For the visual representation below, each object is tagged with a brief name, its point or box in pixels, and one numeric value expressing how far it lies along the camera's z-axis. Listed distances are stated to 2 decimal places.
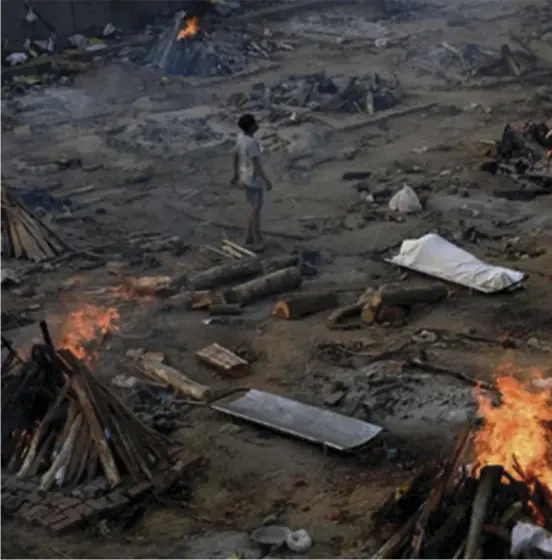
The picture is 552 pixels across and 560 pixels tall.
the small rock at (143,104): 22.02
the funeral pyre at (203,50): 24.92
